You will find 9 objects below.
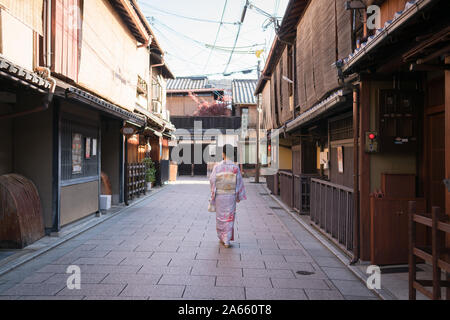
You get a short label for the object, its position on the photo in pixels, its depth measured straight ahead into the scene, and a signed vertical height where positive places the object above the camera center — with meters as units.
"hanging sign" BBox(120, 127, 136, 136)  13.34 +1.14
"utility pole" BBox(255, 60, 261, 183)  25.40 +2.23
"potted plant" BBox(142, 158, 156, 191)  18.58 -0.59
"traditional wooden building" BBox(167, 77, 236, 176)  31.23 +3.47
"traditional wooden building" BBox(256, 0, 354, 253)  7.51 +1.26
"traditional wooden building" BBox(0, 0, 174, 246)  7.00 +1.44
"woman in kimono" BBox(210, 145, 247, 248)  8.02 -0.72
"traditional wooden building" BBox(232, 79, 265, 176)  31.31 +3.19
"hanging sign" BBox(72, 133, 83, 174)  9.73 +0.24
